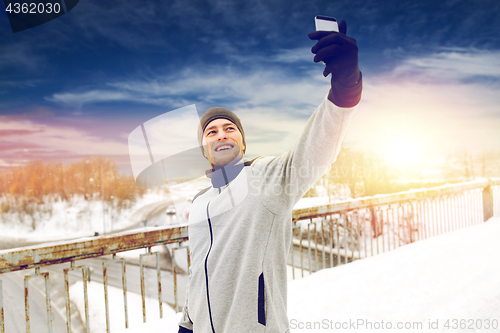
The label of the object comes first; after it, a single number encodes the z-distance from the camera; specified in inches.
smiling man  37.5
